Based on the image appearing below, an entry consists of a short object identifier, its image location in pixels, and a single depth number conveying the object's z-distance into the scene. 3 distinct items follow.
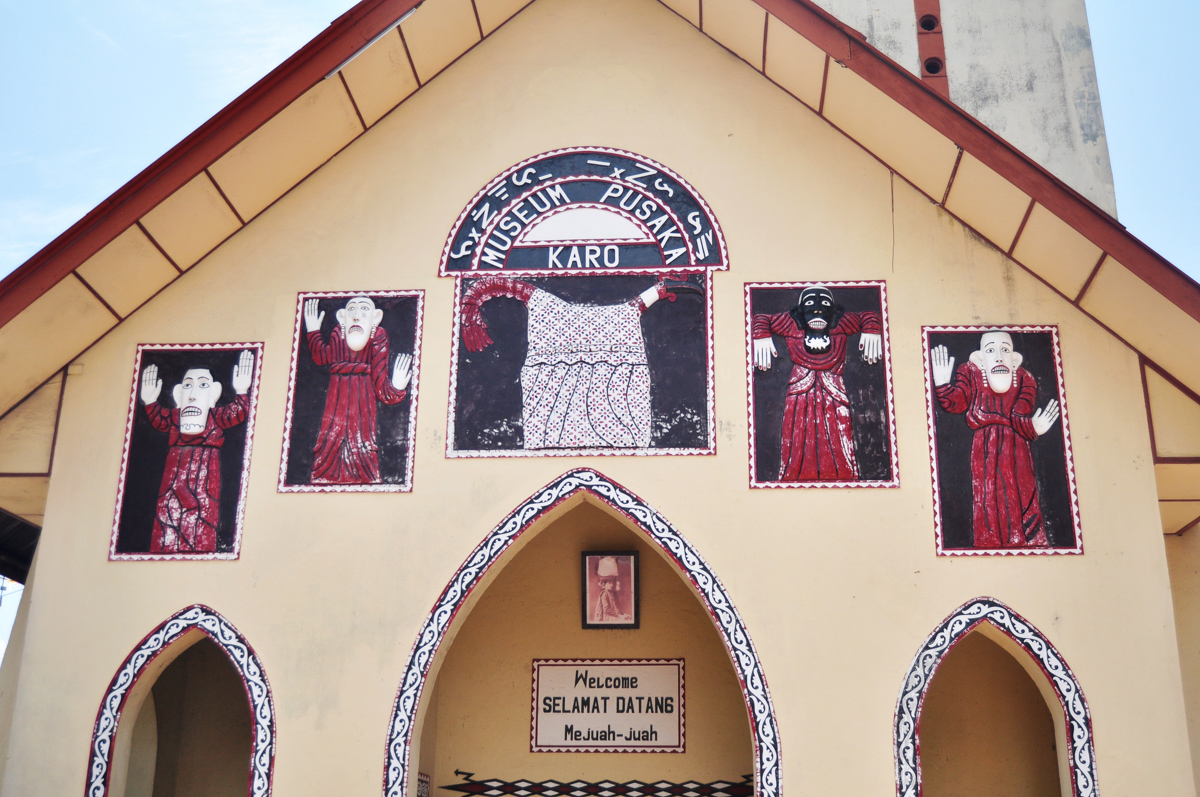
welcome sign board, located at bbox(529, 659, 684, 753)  7.97
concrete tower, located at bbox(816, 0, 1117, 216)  8.41
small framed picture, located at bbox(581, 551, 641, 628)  8.16
